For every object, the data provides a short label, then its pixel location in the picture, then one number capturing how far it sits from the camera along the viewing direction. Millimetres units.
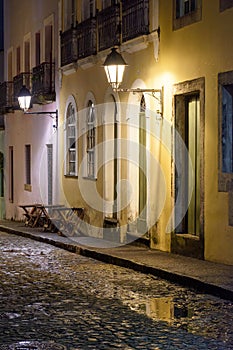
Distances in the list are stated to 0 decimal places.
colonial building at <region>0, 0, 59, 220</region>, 25969
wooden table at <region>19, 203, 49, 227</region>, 25272
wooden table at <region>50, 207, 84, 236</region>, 22438
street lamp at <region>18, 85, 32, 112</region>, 25016
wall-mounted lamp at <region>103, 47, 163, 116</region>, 17062
